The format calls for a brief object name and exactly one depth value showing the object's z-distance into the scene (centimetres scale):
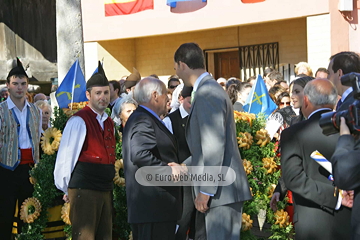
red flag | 1625
